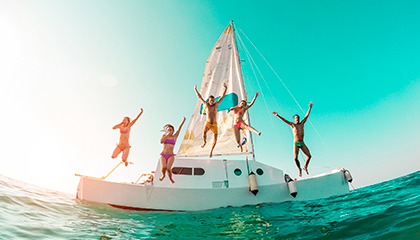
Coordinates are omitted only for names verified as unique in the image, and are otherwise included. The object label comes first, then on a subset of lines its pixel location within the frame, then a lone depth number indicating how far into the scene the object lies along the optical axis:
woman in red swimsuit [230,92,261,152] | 10.79
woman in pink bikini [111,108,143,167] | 9.77
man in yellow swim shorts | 10.37
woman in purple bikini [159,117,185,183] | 9.37
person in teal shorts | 10.25
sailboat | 9.55
